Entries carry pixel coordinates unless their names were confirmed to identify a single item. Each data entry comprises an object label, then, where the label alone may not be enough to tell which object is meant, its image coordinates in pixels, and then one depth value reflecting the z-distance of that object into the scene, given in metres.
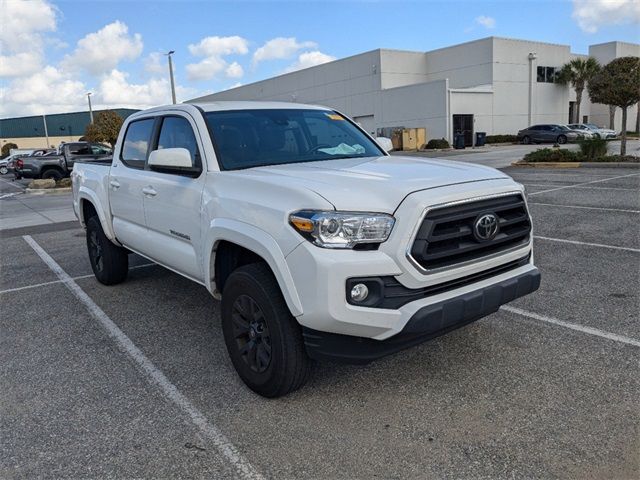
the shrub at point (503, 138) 42.19
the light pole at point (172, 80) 31.08
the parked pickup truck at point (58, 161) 24.25
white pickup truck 2.91
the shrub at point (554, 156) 19.65
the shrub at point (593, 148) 19.14
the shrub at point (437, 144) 38.44
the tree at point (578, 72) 46.09
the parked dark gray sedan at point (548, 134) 38.06
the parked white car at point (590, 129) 39.62
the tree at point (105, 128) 33.25
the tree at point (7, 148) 77.11
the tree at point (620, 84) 19.02
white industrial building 41.47
